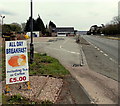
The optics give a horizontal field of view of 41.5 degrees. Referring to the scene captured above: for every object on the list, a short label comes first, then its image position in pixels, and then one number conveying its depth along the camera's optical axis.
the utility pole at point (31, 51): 8.85
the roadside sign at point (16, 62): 5.11
